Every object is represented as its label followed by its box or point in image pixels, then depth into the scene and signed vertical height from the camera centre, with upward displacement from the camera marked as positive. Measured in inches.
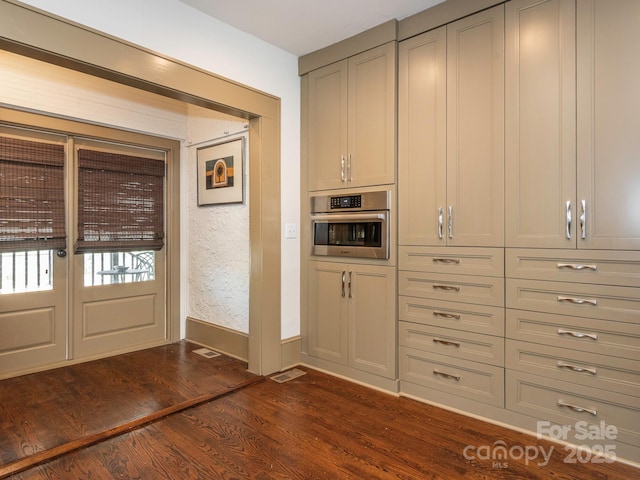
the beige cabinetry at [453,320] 94.0 -22.0
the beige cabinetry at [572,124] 76.8 +24.9
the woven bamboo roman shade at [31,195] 119.0 +14.0
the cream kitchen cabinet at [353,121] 111.3 +36.9
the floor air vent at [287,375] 121.0 -45.1
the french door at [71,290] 121.8 -19.1
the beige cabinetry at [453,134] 93.4 +27.6
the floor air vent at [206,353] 143.6 -44.5
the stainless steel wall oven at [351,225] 111.9 +4.2
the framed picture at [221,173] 141.8 +25.6
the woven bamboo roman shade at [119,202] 136.5 +13.7
